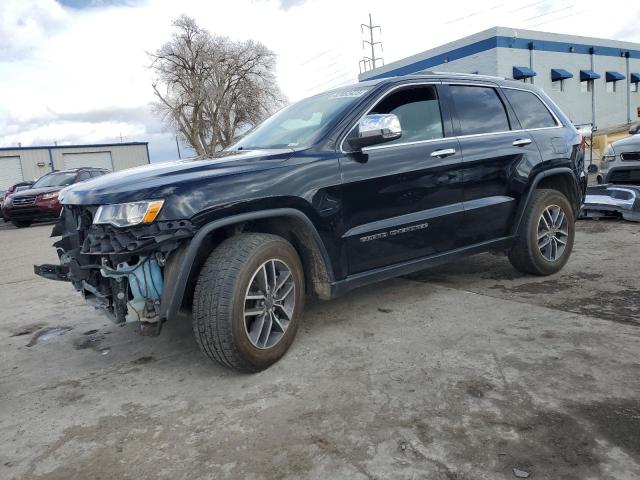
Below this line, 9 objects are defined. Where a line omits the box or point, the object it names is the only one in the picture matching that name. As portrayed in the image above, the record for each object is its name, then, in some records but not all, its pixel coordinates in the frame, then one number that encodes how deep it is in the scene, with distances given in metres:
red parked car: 14.59
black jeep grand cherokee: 2.87
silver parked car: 7.80
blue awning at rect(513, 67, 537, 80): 27.00
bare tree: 40.75
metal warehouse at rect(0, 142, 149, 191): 43.94
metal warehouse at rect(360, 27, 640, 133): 27.08
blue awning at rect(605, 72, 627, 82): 33.53
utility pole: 50.58
